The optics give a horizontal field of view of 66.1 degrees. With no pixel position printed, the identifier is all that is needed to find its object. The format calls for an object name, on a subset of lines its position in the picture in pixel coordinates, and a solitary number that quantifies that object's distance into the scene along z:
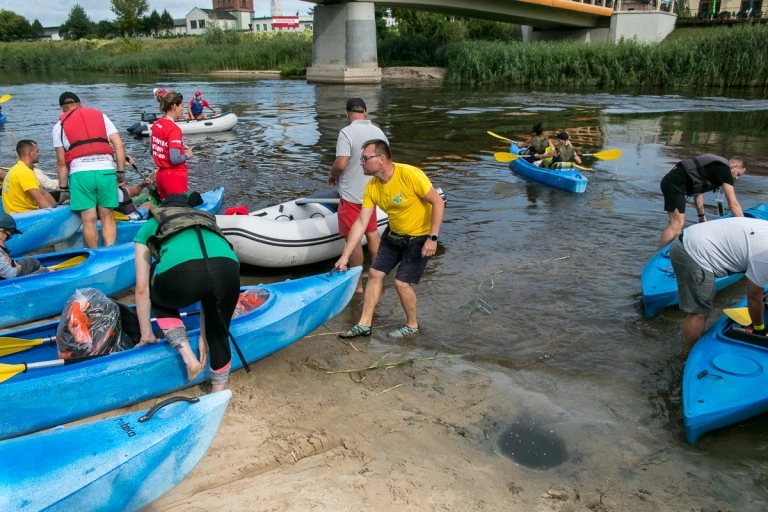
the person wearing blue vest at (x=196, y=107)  18.23
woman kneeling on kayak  3.44
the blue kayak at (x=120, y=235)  7.23
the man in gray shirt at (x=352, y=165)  5.63
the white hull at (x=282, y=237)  6.27
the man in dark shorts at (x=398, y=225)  4.67
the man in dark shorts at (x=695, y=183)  6.22
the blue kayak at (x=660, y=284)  5.60
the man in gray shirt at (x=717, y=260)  3.95
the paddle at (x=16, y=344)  4.09
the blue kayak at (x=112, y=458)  2.65
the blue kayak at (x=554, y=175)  10.53
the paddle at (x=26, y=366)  3.69
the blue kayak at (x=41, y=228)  6.74
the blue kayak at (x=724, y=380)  3.72
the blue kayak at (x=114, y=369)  3.67
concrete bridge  35.25
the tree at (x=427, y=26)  45.84
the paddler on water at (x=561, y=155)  11.10
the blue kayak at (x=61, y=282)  5.25
